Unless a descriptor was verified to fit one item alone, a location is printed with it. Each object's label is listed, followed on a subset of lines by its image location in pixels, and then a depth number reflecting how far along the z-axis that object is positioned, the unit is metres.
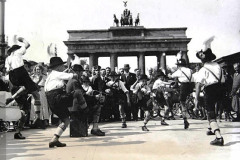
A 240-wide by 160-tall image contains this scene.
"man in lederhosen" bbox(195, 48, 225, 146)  6.51
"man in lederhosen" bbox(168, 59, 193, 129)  9.69
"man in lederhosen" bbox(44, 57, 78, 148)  6.53
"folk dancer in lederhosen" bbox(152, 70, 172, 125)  11.31
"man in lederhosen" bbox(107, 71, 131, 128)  10.47
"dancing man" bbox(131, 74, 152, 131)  9.30
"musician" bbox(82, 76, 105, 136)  8.50
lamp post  6.96
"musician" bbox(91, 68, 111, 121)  9.77
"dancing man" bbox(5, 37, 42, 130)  7.48
